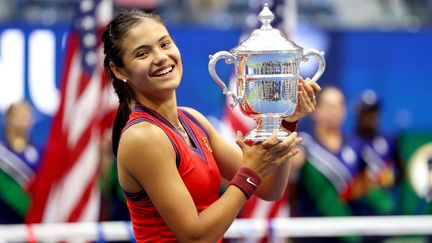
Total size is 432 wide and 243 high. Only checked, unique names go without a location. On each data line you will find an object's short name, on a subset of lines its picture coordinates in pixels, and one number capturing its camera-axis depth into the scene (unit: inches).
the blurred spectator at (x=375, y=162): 510.6
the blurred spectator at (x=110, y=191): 491.5
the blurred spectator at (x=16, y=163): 501.0
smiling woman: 251.3
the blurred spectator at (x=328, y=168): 488.1
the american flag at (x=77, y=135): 465.1
